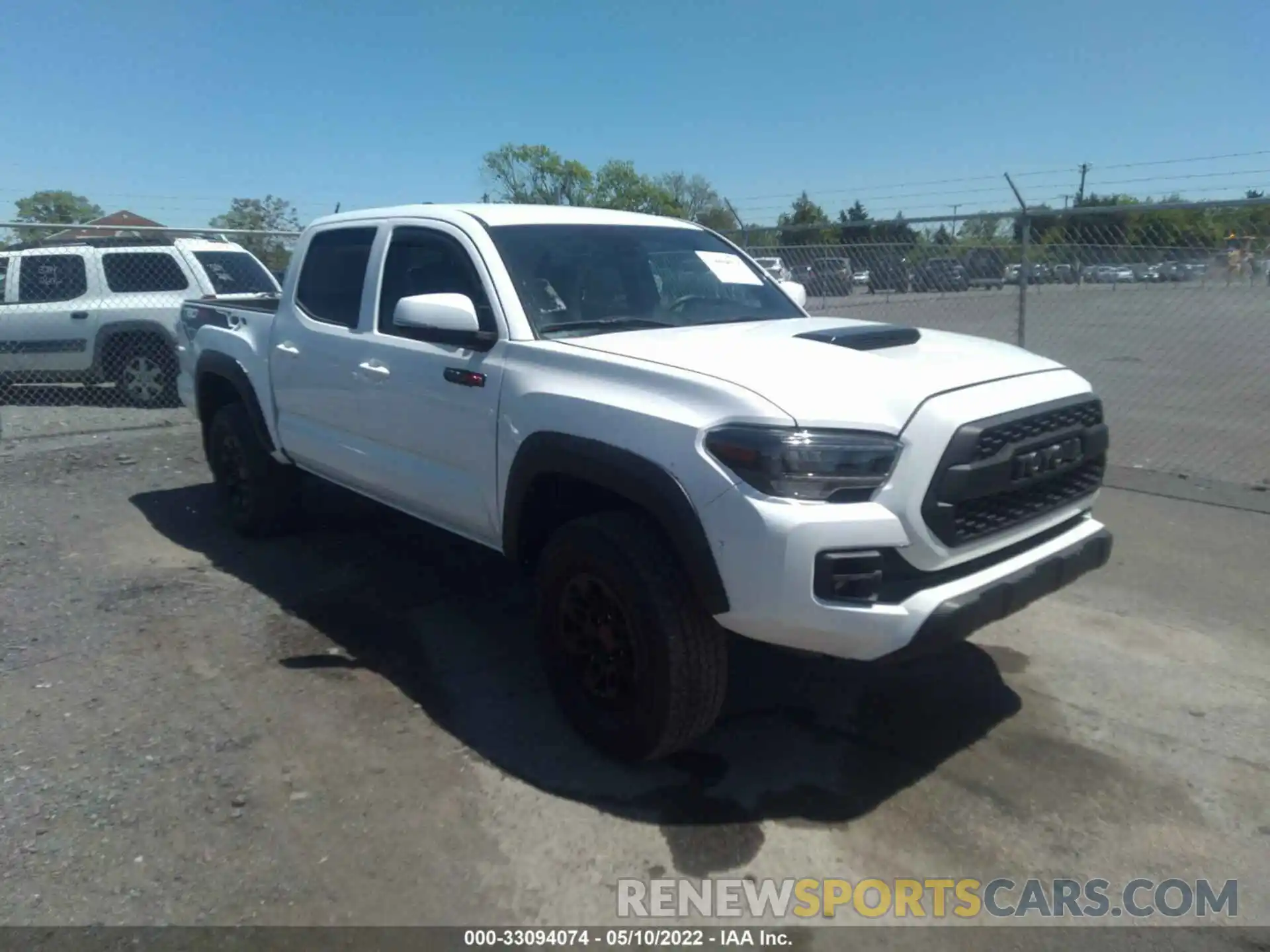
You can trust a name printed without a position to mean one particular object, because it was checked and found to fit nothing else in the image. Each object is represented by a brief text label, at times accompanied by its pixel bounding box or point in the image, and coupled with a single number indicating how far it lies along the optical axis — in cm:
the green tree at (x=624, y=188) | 5878
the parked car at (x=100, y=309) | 1077
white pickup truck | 306
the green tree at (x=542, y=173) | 5716
